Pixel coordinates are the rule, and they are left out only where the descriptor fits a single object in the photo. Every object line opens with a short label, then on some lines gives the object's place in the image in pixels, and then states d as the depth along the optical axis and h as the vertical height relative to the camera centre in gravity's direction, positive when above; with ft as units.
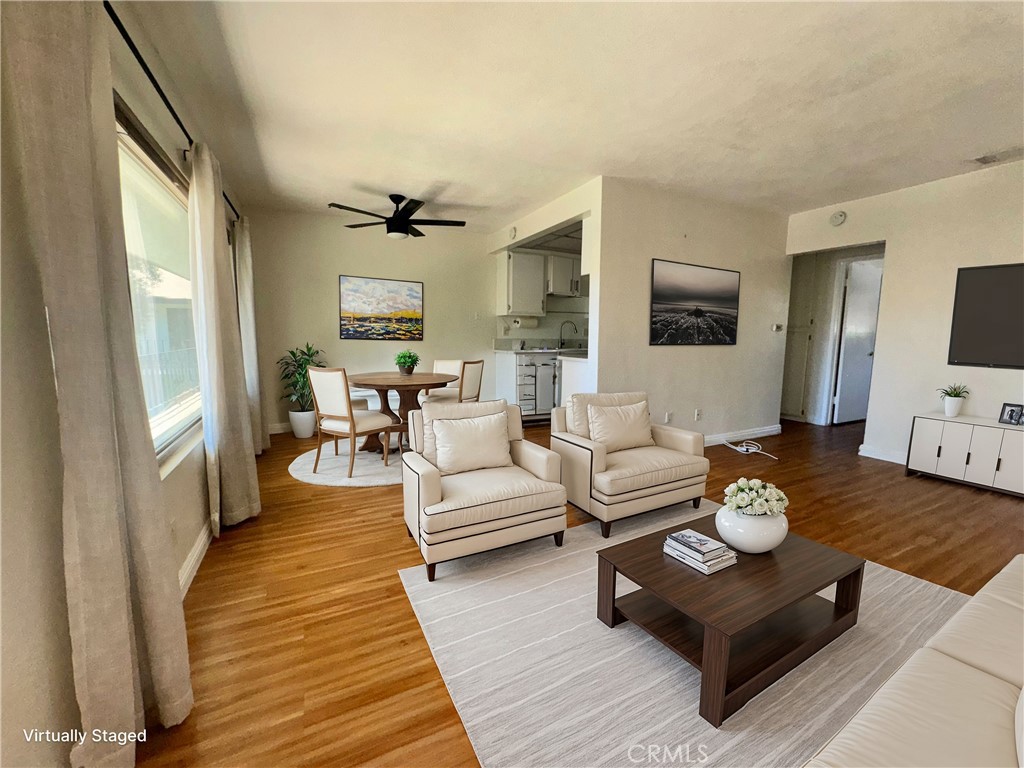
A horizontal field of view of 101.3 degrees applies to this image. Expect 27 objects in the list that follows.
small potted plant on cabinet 12.61 -1.83
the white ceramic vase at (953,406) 12.61 -2.04
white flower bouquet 5.67 -2.23
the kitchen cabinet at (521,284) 19.85 +2.42
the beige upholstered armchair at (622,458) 8.77 -2.74
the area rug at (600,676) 4.35 -4.22
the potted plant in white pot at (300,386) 16.44 -2.11
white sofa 2.97 -2.94
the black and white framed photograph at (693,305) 14.44 +1.12
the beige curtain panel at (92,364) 3.37 -0.29
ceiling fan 13.28 +3.61
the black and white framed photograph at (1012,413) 11.56 -2.08
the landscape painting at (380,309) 18.04 +1.09
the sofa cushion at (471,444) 8.23 -2.18
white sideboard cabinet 11.34 -3.24
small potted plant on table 14.26 -0.96
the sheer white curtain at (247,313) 14.38 +0.67
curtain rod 5.32 +3.89
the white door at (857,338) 19.24 -0.07
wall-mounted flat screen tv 11.79 +0.57
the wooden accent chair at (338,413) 11.75 -2.28
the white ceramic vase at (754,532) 5.71 -2.66
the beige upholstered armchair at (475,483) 7.02 -2.72
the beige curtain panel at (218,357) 8.31 -0.50
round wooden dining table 12.80 -1.57
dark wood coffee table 4.58 -3.35
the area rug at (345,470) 11.84 -4.13
